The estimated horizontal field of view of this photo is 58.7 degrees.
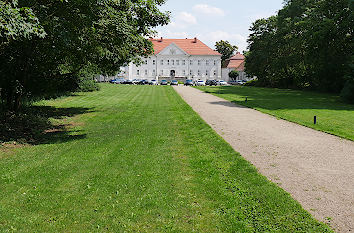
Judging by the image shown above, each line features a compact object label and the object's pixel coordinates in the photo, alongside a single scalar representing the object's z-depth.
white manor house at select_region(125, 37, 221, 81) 89.75
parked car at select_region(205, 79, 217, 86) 66.07
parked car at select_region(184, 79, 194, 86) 64.50
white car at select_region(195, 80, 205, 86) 65.12
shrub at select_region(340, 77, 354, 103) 23.77
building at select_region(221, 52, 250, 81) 100.18
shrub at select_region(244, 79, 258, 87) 64.44
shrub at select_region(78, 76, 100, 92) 36.06
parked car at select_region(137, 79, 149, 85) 71.24
